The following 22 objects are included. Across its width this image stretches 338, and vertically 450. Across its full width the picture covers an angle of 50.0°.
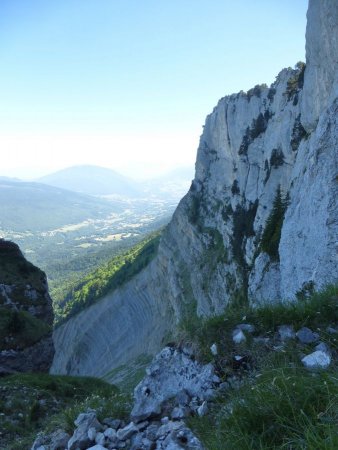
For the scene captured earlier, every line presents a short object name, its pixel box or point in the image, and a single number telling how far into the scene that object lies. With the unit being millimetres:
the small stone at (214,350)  6375
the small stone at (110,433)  5607
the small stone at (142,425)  5730
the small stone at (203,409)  5227
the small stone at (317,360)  4945
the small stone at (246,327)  6691
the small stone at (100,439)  5501
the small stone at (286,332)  6332
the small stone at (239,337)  6418
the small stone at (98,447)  5118
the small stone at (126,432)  5501
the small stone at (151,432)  5246
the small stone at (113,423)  6152
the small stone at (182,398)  5892
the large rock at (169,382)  6008
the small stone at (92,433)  5677
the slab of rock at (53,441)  6096
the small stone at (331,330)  6177
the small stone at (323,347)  5588
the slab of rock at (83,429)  5634
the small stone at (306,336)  6086
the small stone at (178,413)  5508
